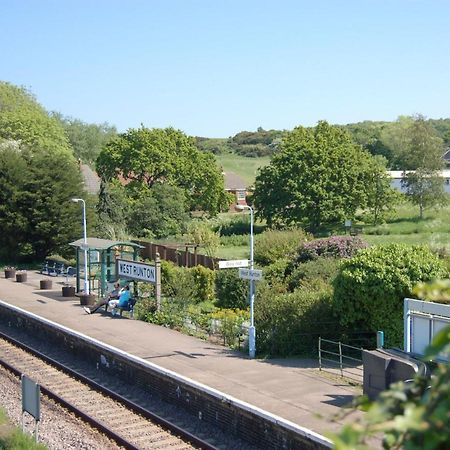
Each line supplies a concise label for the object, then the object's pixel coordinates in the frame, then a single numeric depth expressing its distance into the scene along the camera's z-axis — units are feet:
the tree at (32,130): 242.99
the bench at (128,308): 84.69
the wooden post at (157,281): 83.05
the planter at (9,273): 129.63
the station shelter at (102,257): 97.96
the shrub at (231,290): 93.86
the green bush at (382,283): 58.29
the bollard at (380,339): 53.47
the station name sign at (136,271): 85.66
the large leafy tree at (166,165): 210.38
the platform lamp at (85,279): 98.89
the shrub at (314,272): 82.23
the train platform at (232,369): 46.53
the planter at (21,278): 123.03
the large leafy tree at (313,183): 172.04
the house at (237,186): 293.45
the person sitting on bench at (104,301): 86.77
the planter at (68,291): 101.76
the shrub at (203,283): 103.71
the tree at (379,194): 180.24
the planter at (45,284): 111.34
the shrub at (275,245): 116.67
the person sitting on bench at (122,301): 84.99
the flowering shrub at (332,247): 92.08
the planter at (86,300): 92.99
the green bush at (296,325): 63.16
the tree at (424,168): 187.73
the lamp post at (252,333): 62.28
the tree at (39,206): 139.95
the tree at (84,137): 402.72
